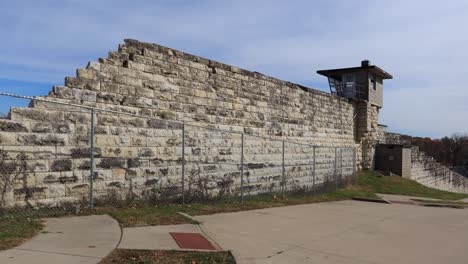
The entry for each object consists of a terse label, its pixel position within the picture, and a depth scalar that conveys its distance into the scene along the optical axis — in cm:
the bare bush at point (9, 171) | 790
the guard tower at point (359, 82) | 2667
